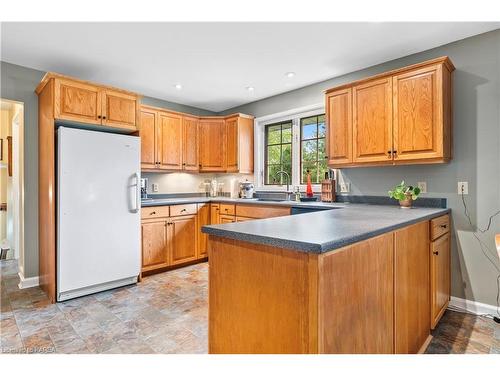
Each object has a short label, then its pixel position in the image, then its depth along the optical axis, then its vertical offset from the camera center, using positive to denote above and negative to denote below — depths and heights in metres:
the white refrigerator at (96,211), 2.74 -0.26
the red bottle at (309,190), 3.63 -0.06
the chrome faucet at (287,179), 4.00 +0.09
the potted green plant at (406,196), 2.57 -0.10
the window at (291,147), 3.76 +0.54
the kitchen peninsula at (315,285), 1.03 -0.42
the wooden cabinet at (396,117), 2.44 +0.62
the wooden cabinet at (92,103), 2.78 +0.85
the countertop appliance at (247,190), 4.43 -0.07
